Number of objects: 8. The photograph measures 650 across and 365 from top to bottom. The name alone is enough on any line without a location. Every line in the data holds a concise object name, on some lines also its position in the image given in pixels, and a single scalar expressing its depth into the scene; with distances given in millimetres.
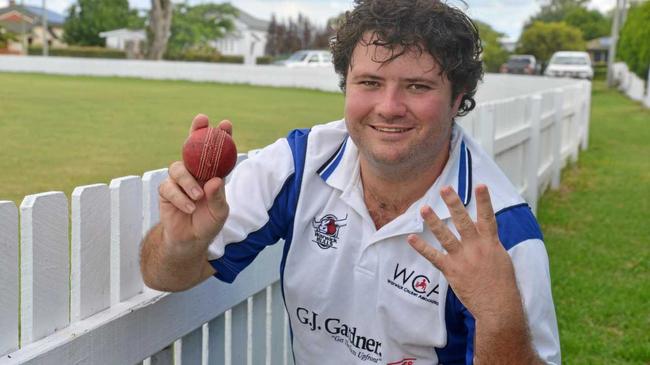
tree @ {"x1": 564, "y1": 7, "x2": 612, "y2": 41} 99188
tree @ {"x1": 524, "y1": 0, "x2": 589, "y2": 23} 115612
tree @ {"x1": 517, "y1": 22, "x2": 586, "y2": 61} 66812
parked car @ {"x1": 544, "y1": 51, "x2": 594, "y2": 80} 39719
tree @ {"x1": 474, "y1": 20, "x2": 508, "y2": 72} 63312
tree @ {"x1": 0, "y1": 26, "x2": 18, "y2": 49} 64562
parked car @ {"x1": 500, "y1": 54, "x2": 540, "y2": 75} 47578
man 2357
